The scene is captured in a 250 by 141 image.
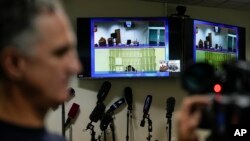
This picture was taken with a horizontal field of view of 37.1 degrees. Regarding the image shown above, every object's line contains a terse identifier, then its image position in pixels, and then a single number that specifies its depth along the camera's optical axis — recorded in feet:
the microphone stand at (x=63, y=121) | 12.36
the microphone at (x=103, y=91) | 15.26
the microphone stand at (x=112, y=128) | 15.40
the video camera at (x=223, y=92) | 2.39
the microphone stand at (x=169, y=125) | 15.87
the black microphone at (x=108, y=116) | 14.71
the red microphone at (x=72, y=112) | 15.12
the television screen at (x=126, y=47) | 14.60
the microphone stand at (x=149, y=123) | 15.56
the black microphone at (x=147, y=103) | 15.69
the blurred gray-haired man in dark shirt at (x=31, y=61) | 2.56
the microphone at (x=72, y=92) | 15.08
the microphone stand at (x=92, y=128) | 14.99
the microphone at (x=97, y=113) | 14.66
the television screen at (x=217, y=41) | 15.30
